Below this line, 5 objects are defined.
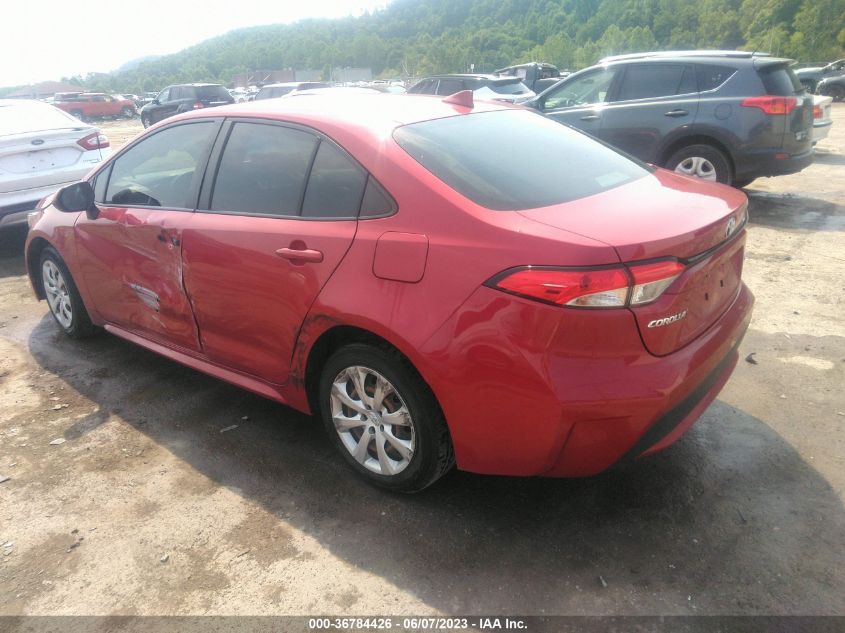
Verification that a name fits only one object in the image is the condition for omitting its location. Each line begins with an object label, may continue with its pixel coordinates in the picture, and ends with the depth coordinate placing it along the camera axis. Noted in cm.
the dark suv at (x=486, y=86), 1534
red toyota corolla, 210
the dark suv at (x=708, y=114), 678
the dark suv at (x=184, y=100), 2361
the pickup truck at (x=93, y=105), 3862
